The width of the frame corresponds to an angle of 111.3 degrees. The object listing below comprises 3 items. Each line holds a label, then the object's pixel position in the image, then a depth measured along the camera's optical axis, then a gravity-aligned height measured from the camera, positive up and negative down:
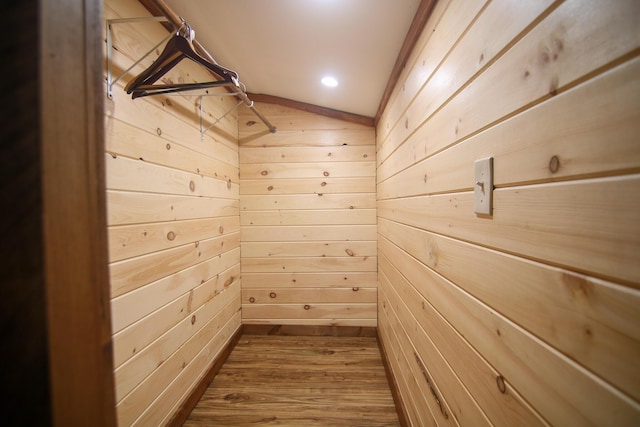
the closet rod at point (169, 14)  0.80 +0.79
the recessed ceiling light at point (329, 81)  1.65 +0.98
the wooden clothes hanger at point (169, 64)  0.93 +0.66
